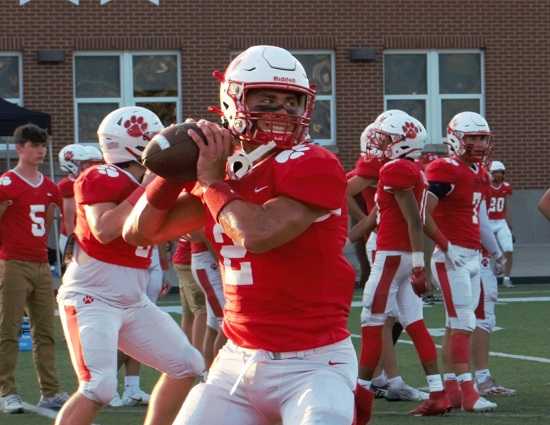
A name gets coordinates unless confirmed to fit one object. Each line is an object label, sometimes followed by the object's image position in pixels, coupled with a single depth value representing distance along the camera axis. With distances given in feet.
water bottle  73.31
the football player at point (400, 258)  50.27
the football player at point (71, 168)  57.79
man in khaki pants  55.23
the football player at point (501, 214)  101.74
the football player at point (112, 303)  37.72
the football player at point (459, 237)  51.55
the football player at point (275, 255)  25.99
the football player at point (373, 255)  54.50
